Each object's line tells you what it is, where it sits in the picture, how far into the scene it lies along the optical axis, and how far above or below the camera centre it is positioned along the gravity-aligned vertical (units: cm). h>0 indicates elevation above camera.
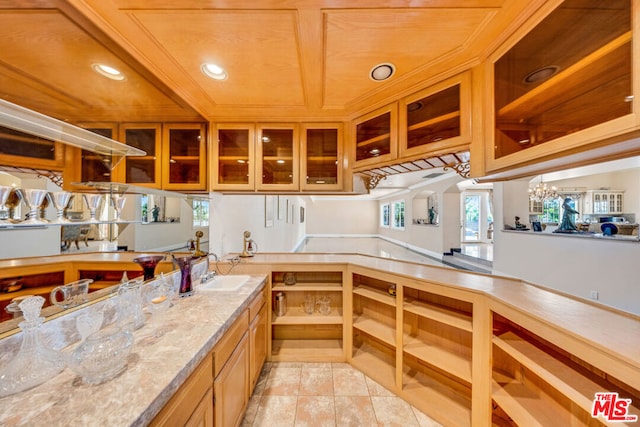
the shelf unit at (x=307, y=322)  220 -109
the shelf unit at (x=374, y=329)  194 -109
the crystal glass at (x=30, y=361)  72 -54
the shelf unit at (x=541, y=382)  98 -79
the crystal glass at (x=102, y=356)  75 -53
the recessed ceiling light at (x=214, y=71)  148 +103
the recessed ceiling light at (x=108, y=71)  132 +91
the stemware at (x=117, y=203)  136 +8
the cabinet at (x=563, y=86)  82 +64
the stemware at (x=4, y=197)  84 +7
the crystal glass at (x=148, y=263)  147 -34
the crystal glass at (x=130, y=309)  112 -50
